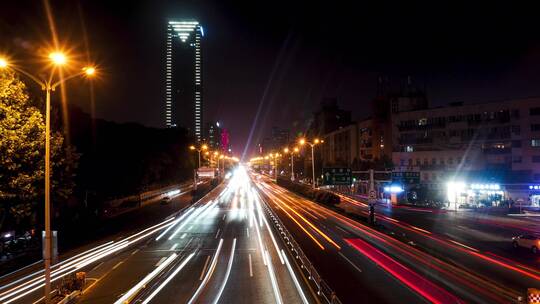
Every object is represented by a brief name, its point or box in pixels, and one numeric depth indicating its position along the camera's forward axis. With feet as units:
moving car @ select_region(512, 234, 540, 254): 92.05
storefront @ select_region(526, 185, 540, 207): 192.95
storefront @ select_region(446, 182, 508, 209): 199.25
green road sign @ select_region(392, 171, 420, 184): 193.77
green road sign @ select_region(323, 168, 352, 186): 174.91
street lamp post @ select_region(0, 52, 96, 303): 52.85
